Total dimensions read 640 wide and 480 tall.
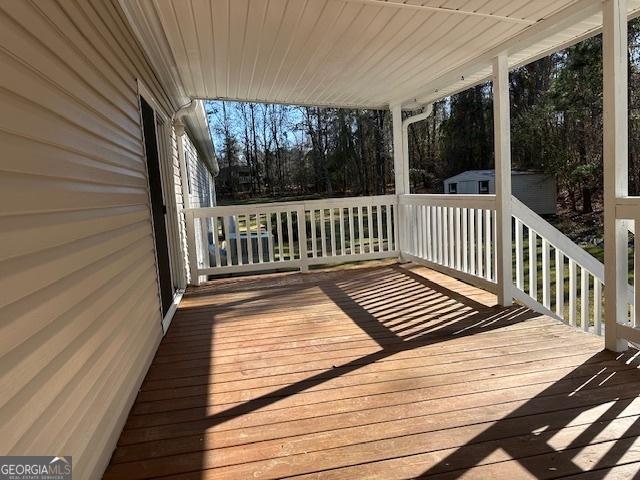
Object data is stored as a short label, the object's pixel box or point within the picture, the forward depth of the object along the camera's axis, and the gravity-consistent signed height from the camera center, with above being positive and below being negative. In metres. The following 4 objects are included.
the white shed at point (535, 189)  15.91 -0.18
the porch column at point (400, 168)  5.76 +0.32
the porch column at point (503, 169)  3.60 +0.14
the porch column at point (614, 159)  2.50 +0.11
